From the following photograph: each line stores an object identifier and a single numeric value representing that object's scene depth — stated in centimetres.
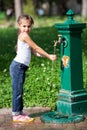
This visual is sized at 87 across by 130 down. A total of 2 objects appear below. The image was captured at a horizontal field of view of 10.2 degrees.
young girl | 707
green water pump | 722
